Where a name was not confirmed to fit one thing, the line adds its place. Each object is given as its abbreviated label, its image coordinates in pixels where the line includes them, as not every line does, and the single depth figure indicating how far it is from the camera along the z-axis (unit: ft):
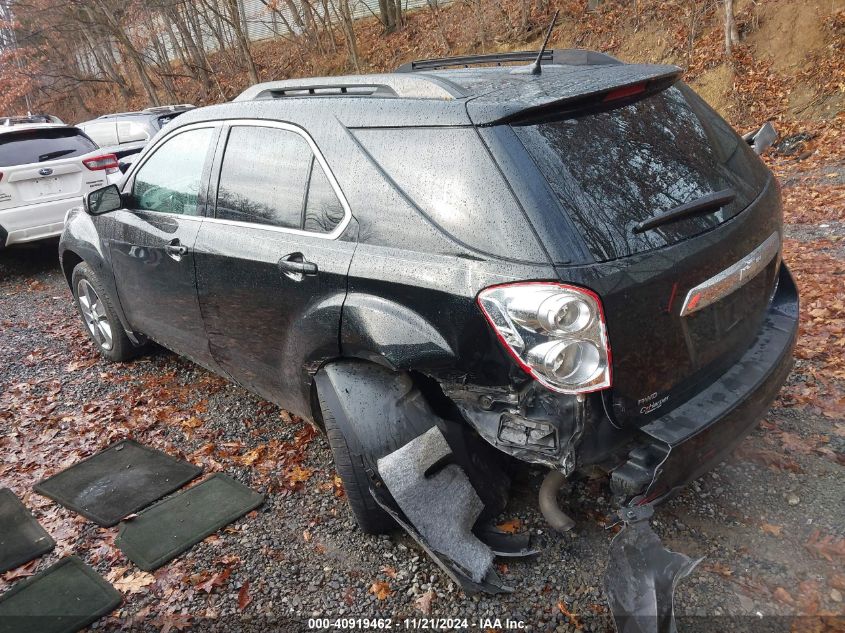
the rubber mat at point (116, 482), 10.92
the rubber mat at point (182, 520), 9.71
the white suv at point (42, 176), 23.75
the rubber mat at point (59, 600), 8.54
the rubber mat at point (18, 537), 9.95
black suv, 6.74
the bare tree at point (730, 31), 33.68
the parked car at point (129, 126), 37.73
